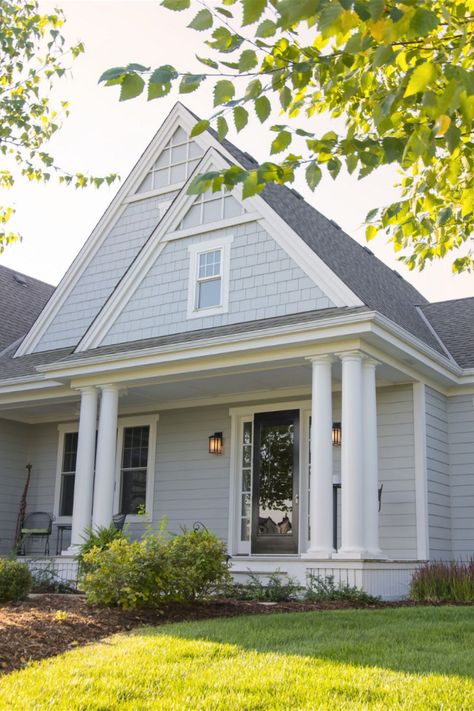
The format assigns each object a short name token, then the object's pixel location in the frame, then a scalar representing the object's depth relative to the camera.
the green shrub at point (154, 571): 7.95
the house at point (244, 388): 10.61
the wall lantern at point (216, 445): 13.91
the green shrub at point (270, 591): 9.66
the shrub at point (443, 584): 9.63
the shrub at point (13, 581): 9.20
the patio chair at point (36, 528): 14.54
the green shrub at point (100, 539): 10.74
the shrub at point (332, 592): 9.36
